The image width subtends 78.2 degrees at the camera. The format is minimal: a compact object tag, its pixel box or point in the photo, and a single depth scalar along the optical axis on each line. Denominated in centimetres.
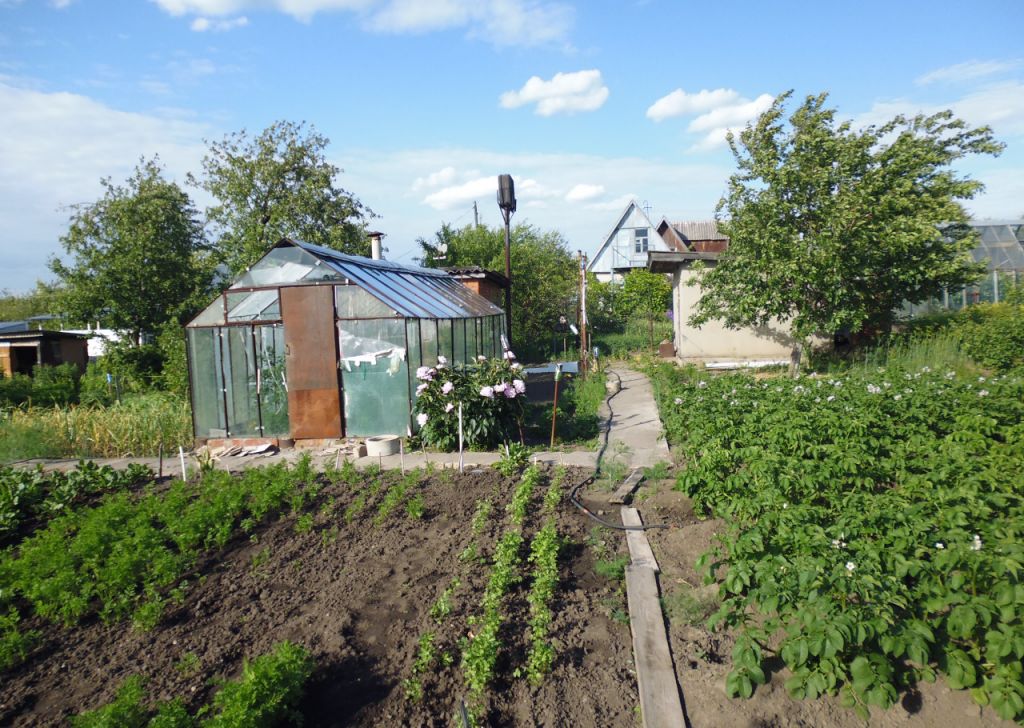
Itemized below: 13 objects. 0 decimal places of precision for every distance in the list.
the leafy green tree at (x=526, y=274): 2486
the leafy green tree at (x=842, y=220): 1277
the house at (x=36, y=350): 2294
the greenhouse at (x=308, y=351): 999
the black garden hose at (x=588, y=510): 564
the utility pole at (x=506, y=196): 1498
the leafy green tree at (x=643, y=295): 2567
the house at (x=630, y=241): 4203
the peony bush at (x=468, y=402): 882
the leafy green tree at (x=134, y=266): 2070
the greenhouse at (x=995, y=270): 1827
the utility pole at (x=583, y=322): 1656
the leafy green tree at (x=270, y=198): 2162
